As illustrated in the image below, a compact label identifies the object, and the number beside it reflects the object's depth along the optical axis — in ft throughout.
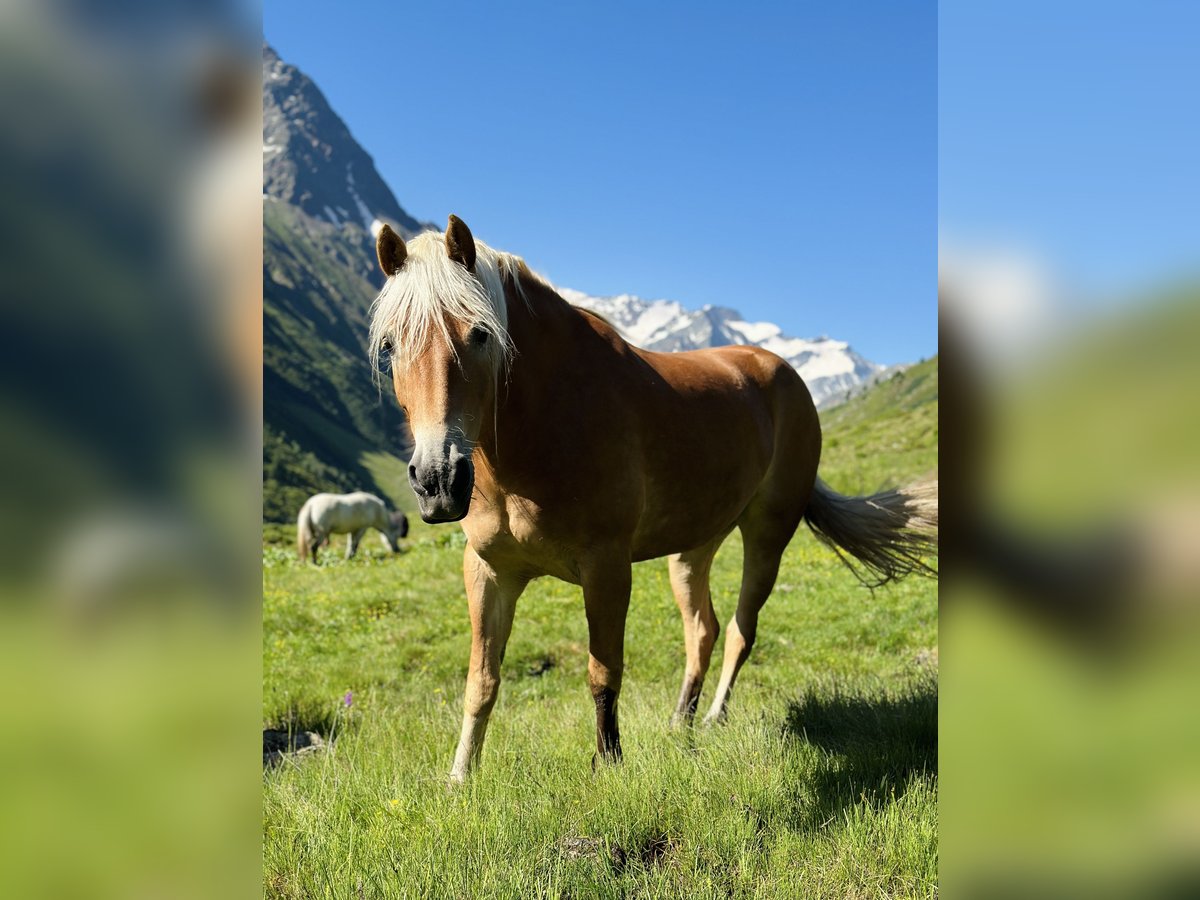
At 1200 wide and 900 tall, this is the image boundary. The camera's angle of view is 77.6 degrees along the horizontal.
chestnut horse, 9.19
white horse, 65.16
